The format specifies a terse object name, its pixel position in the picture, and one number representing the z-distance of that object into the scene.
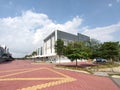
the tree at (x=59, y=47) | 20.53
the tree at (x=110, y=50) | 18.46
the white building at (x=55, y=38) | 33.00
